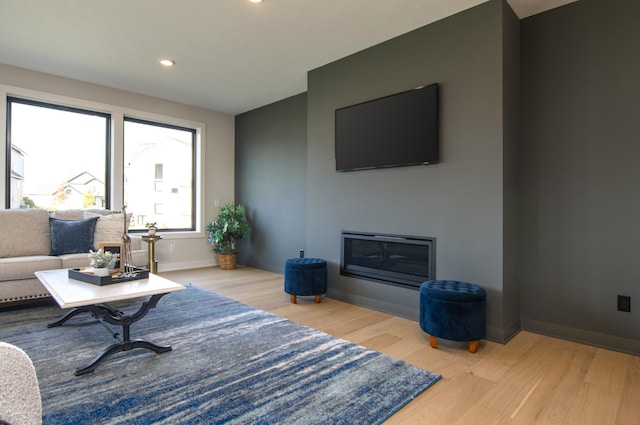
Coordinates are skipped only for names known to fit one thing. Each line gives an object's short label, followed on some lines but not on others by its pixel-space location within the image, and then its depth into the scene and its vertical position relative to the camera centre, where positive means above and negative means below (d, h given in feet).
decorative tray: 7.78 -1.47
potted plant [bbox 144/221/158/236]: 15.78 -0.62
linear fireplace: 10.09 -1.40
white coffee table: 6.62 -1.62
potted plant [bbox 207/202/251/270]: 18.10 -1.01
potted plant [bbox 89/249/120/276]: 8.02 -1.12
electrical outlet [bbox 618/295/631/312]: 7.99 -2.09
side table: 15.69 -1.61
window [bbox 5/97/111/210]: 13.80 +2.51
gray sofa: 10.36 -1.01
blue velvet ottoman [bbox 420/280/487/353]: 7.75 -2.32
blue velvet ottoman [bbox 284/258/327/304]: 11.53 -2.19
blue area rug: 5.42 -3.11
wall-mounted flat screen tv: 9.82 +2.59
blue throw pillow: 11.91 -0.77
